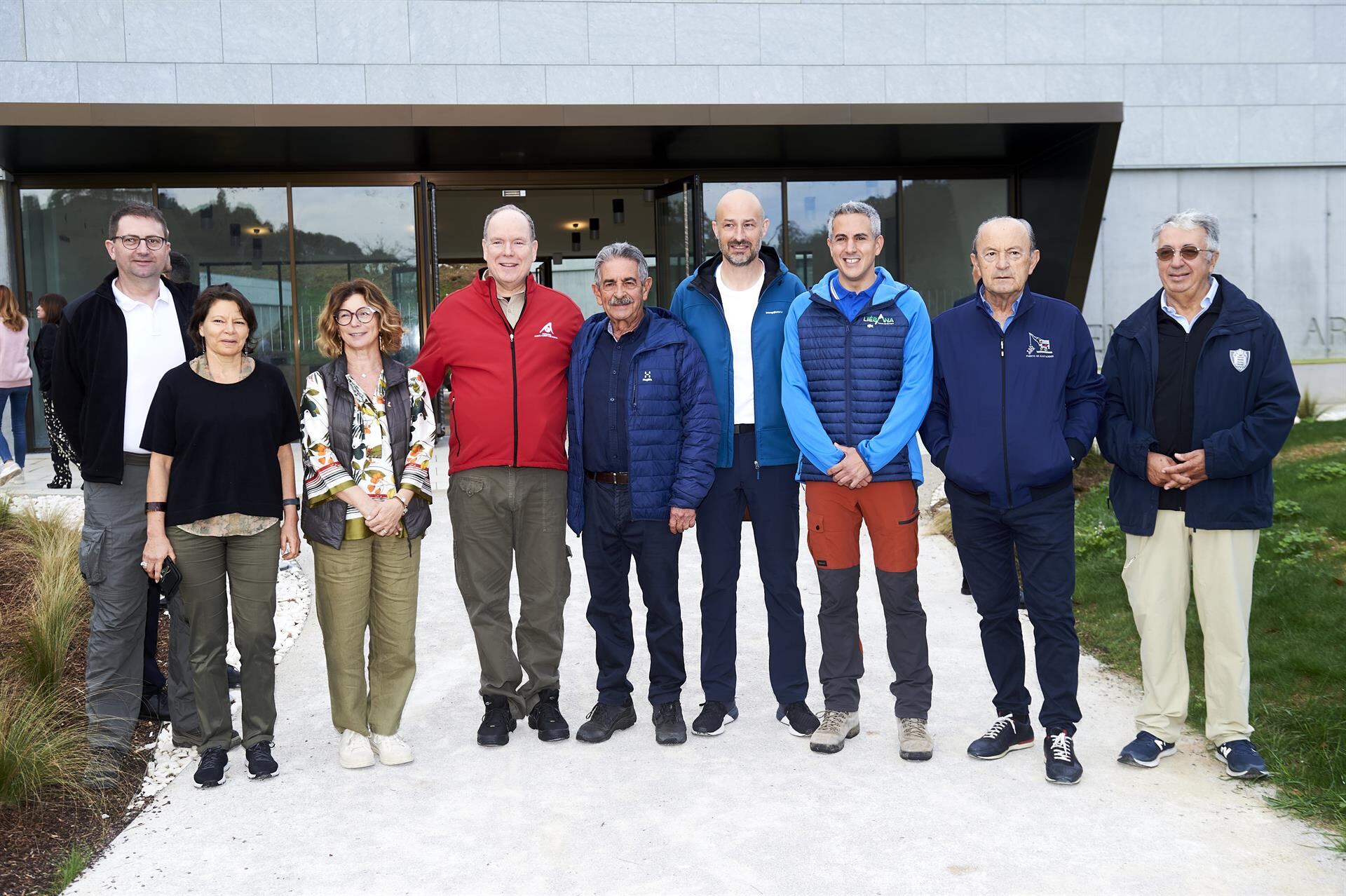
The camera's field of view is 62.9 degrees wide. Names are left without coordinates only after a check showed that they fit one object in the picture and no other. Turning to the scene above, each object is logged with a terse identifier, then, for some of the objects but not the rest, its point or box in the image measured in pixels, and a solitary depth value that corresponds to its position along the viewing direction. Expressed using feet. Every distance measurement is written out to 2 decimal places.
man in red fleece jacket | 14.89
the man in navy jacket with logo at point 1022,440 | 13.60
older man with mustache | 14.70
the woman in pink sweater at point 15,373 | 34.76
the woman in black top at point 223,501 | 13.46
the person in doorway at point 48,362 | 26.89
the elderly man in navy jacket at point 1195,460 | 13.17
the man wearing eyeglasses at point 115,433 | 14.12
